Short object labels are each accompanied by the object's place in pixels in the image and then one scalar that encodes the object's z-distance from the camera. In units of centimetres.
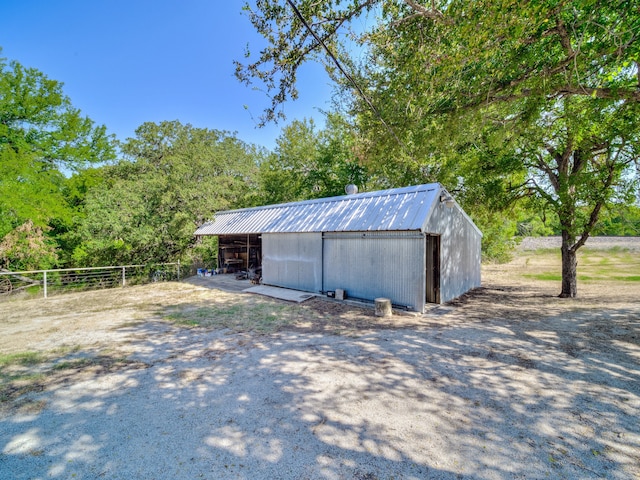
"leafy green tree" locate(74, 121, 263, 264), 1198
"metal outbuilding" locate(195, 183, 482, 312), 746
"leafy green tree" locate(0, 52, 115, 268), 1128
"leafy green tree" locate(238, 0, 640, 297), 432
